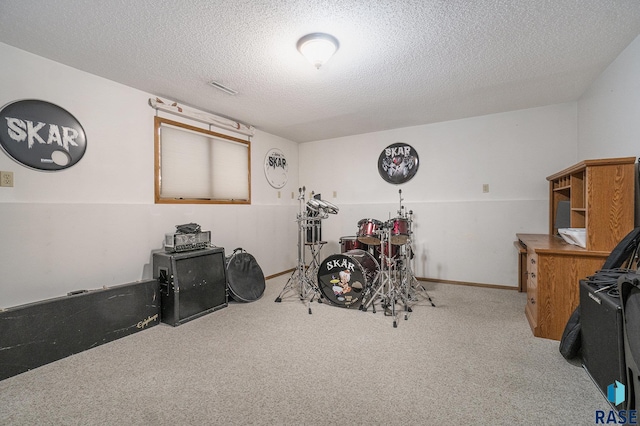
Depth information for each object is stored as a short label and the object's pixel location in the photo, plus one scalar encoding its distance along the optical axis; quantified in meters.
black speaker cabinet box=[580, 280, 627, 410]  1.43
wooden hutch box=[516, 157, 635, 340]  2.11
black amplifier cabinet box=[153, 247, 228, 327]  2.79
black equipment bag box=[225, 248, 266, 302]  3.43
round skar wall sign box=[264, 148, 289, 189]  4.75
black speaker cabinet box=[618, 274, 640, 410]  1.17
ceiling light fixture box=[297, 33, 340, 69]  2.05
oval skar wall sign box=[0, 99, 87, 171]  2.20
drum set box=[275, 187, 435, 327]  3.09
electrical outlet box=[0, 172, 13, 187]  2.17
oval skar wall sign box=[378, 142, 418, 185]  4.48
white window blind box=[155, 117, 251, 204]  3.26
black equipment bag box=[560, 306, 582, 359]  1.98
